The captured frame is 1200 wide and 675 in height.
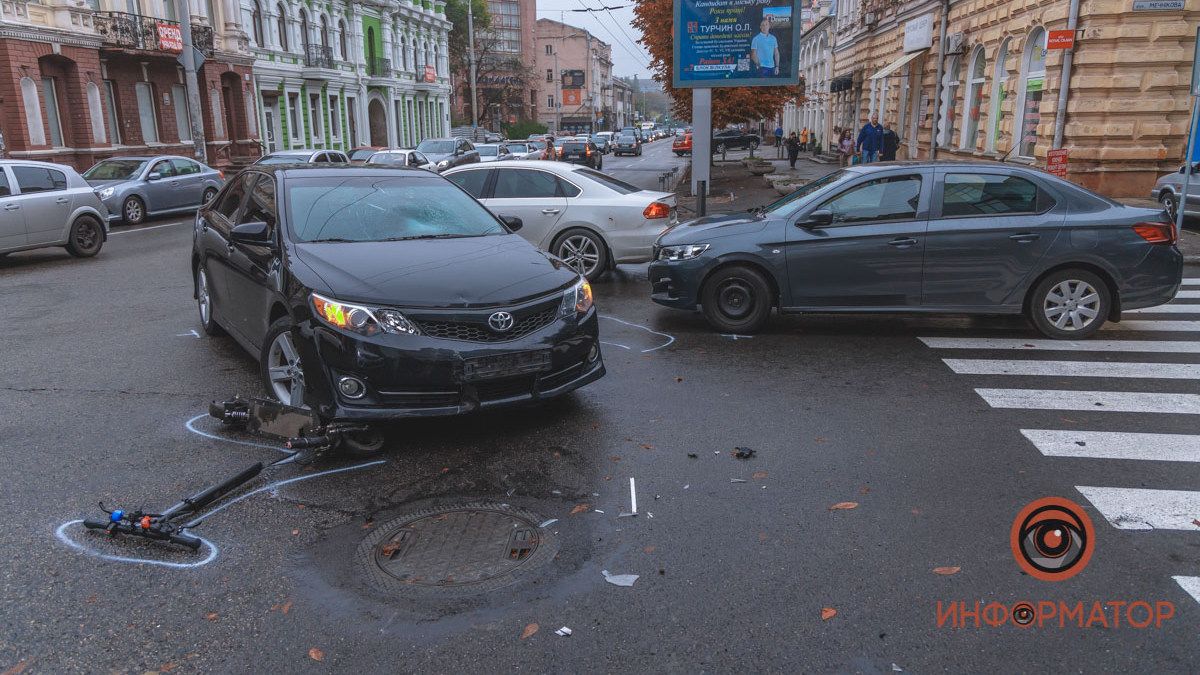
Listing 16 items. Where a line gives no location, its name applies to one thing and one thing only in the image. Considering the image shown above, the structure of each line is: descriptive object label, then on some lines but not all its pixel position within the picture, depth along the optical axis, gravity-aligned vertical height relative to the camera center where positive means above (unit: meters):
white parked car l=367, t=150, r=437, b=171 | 27.34 -1.01
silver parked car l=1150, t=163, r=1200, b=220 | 14.27 -1.22
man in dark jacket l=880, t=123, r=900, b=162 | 23.03 -0.57
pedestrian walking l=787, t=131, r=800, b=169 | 35.53 -1.04
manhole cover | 3.73 -1.96
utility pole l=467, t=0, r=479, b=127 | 51.62 +3.19
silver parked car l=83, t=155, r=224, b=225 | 18.50 -1.27
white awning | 26.08 +1.79
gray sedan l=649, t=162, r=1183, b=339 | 7.71 -1.16
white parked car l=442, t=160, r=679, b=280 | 10.78 -1.09
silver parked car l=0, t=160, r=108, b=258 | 12.43 -1.21
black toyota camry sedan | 4.92 -1.06
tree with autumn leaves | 25.09 +1.02
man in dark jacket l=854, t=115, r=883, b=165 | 22.45 -0.44
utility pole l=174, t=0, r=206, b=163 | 25.77 +1.41
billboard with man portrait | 18.42 +1.78
